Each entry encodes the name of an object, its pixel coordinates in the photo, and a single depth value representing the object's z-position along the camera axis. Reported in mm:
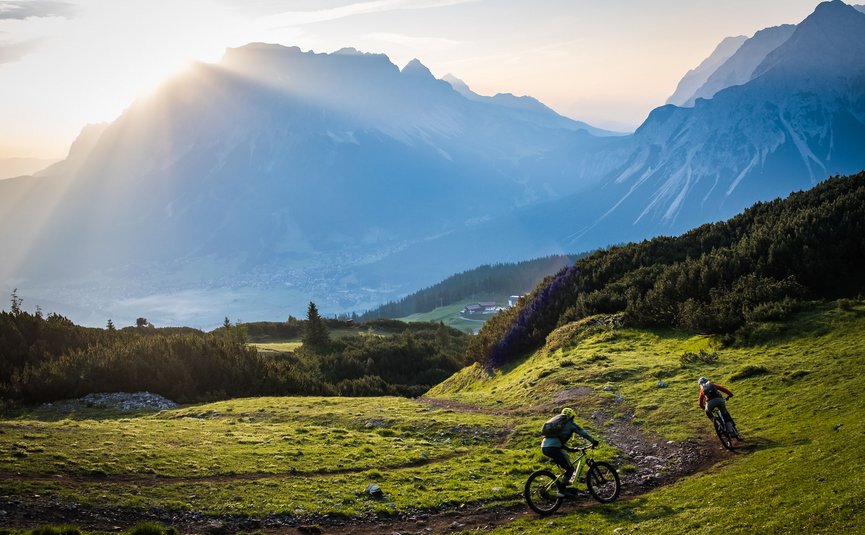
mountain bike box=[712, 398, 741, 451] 19984
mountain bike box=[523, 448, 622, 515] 16797
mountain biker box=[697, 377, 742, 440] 19984
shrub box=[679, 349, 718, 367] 31547
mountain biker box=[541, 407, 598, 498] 16906
